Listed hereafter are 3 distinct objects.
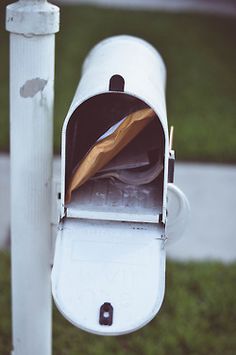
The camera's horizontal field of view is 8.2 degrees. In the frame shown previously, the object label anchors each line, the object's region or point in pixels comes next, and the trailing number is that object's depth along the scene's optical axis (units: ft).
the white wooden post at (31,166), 8.94
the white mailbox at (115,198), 8.43
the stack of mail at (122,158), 8.88
